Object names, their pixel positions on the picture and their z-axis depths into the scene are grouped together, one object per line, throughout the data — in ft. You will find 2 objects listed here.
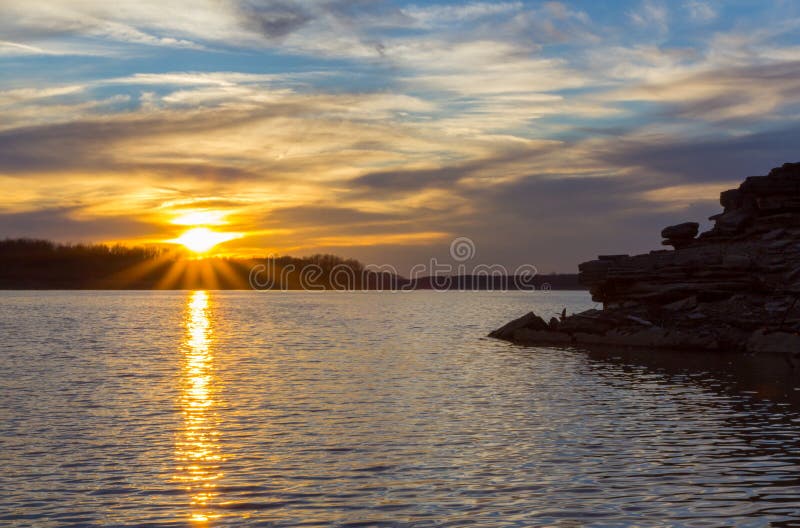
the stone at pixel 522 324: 232.94
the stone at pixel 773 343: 160.83
